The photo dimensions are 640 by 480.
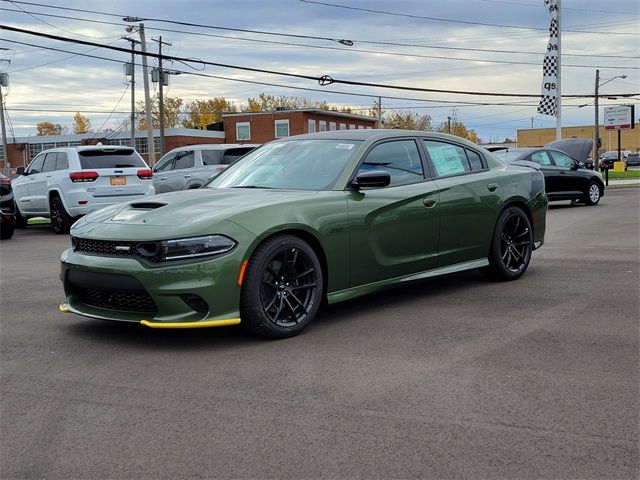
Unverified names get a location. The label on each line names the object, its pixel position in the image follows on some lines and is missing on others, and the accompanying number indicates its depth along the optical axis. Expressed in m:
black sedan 16.94
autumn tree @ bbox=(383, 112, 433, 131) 99.94
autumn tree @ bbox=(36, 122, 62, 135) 120.38
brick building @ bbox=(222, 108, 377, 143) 65.75
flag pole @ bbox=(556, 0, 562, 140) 31.91
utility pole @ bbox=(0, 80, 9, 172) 45.78
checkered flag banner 32.06
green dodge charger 4.68
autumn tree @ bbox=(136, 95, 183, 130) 95.25
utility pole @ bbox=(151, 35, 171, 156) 38.91
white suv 13.68
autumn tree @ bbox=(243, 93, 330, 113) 100.25
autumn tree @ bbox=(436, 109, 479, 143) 117.72
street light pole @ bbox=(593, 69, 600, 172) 55.10
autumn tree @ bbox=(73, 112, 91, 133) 114.66
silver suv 17.62
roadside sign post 44.83
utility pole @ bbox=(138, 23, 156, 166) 33.67
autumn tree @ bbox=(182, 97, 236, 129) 96.69
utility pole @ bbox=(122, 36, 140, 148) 45.20
